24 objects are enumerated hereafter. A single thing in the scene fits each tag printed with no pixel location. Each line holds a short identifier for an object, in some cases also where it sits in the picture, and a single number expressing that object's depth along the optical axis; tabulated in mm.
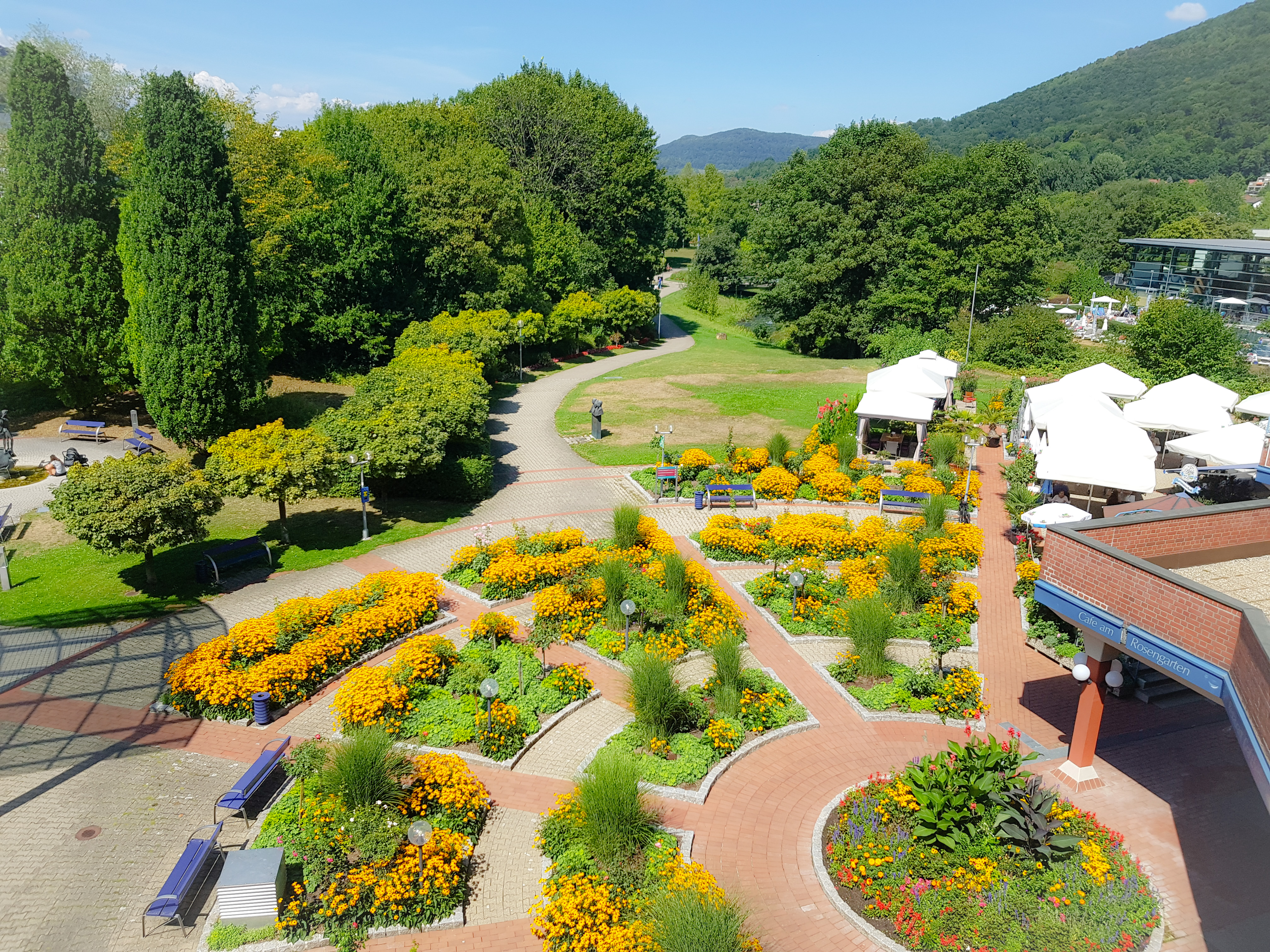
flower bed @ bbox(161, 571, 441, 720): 12031
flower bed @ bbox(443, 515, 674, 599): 15875
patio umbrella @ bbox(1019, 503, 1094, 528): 15531
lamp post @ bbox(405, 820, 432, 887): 8469
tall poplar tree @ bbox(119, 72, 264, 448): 20797
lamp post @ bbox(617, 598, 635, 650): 13297
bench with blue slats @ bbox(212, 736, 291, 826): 9531
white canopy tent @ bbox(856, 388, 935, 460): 23000
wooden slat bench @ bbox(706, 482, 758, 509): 20594
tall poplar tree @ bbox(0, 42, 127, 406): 23000
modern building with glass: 41469
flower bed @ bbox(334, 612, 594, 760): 11227
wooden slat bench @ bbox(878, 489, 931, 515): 20438
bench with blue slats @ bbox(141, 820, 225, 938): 8070
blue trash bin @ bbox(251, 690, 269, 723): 11711
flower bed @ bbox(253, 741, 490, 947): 8344
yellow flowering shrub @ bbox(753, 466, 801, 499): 21203
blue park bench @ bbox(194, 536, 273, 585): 16344
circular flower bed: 8023
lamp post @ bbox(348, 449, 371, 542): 18266
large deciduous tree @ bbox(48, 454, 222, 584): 14281
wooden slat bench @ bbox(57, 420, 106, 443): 23828
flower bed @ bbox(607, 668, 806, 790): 10680
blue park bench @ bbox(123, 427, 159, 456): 22547
